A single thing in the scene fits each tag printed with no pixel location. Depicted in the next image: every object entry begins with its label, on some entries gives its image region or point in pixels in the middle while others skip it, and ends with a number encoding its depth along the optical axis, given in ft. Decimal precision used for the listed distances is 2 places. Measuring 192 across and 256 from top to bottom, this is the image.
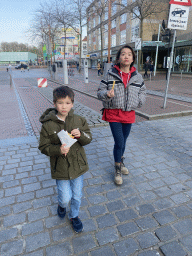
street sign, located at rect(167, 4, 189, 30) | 20.67
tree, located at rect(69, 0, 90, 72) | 81.77
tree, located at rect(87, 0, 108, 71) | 72.30
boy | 6.25
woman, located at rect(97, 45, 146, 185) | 9.18
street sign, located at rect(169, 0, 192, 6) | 20.17
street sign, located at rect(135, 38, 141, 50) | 47.33
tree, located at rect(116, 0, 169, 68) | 55.73
